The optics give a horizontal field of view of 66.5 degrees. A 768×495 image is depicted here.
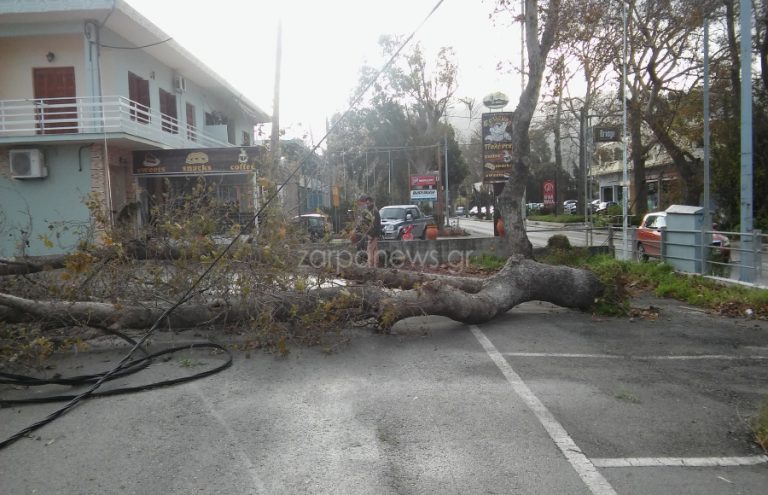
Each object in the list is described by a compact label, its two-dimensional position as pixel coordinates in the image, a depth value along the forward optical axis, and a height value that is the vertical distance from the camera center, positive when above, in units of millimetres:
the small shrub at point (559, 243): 15677 -1026
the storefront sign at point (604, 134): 19125 +2265
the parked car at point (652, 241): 13884 -972
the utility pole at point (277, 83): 15676 +3773
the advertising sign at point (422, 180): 29969 +1482
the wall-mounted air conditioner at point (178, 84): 24203 +5488
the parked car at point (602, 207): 42375 -297
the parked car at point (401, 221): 22703 -469
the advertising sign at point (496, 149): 19192 +1918
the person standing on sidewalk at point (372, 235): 11521 -521
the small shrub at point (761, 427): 4195 -1693
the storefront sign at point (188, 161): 19812 +1902
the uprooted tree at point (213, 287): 6863 -889
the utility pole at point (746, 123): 11289 +1480
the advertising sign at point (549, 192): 40156 +902
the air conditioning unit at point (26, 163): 18609 +1849
